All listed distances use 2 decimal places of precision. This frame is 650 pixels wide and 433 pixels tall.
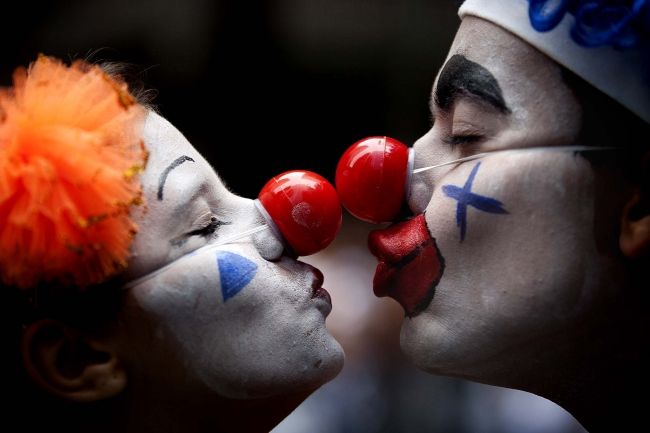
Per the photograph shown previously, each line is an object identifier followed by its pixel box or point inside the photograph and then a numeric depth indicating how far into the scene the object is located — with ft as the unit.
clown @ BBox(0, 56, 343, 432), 3.15
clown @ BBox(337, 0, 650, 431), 3.22
